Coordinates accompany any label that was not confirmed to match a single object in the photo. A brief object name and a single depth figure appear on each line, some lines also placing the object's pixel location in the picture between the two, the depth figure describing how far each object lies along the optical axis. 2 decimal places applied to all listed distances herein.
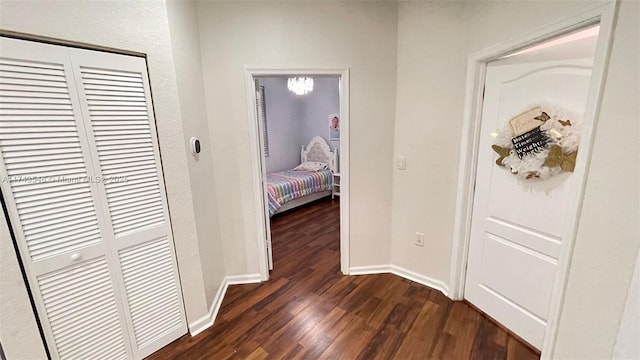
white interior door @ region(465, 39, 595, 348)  1.50
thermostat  1.84
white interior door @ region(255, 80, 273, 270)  2.41
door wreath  1.46
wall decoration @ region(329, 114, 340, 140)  5.71
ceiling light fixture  4.46
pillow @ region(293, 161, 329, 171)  5.58
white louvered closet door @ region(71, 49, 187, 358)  1.39
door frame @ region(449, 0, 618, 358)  1.02
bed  4.38
